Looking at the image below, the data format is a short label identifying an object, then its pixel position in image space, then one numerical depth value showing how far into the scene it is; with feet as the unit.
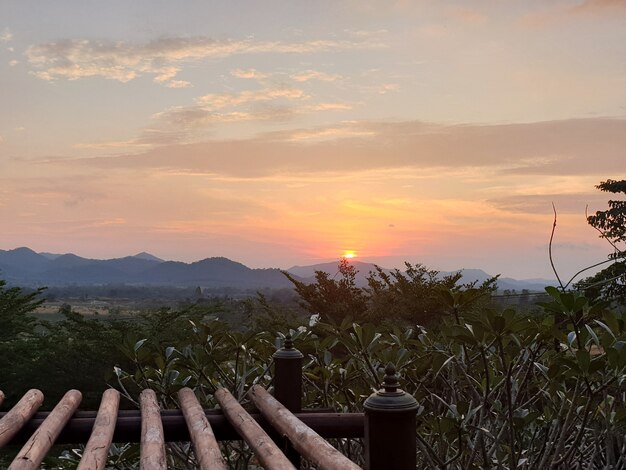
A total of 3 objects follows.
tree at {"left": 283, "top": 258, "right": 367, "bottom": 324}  47.98
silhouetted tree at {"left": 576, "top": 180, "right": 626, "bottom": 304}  71.00
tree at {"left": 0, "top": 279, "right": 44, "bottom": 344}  49.49
